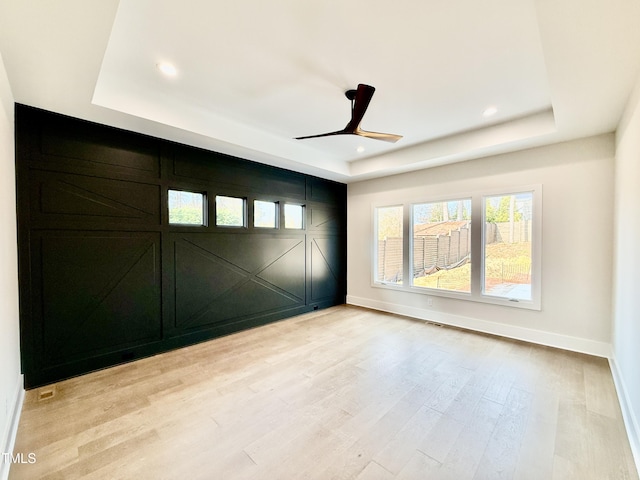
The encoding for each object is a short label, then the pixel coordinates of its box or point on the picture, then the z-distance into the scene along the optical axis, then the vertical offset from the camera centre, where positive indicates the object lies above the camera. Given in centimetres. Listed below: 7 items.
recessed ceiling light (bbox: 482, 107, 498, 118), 316 +146
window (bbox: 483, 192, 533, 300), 383 -15
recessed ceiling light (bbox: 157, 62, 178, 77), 240 +150
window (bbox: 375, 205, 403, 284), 525 -17
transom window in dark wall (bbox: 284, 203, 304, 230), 493 +37
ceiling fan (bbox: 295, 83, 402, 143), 237 +120
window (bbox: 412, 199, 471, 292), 443 -16
